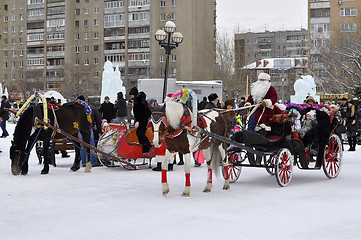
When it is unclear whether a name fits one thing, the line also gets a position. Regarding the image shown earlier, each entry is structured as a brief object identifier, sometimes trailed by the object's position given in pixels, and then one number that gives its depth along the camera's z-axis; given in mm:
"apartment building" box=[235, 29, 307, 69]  126125
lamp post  20047
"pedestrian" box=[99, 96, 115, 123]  20203
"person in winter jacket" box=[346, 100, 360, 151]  19109
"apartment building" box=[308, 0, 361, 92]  55406
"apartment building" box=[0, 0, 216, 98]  74750
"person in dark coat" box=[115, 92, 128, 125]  18859
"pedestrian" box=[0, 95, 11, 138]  23450
